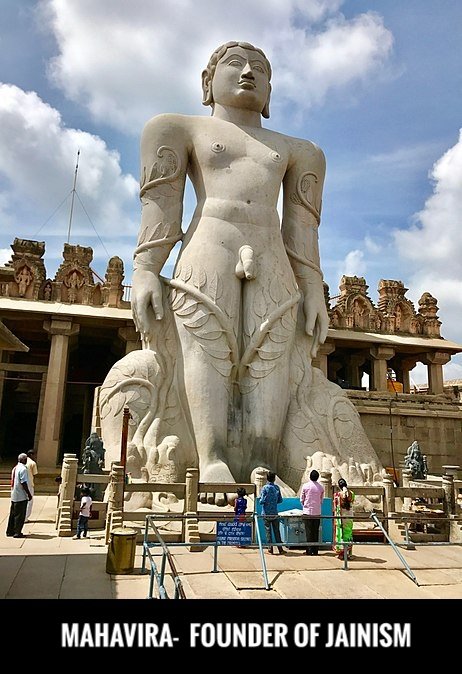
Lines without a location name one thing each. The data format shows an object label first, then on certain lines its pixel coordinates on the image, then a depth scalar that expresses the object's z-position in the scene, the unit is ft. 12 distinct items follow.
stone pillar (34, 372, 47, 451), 47.84
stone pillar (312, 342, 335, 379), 58.39
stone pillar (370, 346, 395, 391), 60.64
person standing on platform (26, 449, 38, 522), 22.99
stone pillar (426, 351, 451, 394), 65.82
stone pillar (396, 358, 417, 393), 73.10
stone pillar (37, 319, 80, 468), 46.34
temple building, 48.91
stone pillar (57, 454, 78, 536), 22.76
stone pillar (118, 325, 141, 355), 53.01
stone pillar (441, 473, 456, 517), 24.82
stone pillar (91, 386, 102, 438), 29.17
